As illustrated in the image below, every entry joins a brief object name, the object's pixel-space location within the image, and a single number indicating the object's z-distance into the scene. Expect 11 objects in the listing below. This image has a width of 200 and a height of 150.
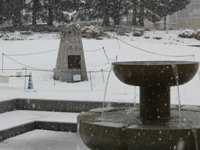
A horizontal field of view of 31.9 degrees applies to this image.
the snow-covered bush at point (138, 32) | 30.08
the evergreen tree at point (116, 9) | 37.50
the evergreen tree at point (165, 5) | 37.72
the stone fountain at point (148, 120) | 5.00
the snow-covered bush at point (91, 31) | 27.87
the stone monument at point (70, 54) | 15.91
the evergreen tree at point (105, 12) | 36.34
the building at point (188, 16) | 45.78
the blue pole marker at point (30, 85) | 13.54
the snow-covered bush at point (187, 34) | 30.16
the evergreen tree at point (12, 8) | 31.81
